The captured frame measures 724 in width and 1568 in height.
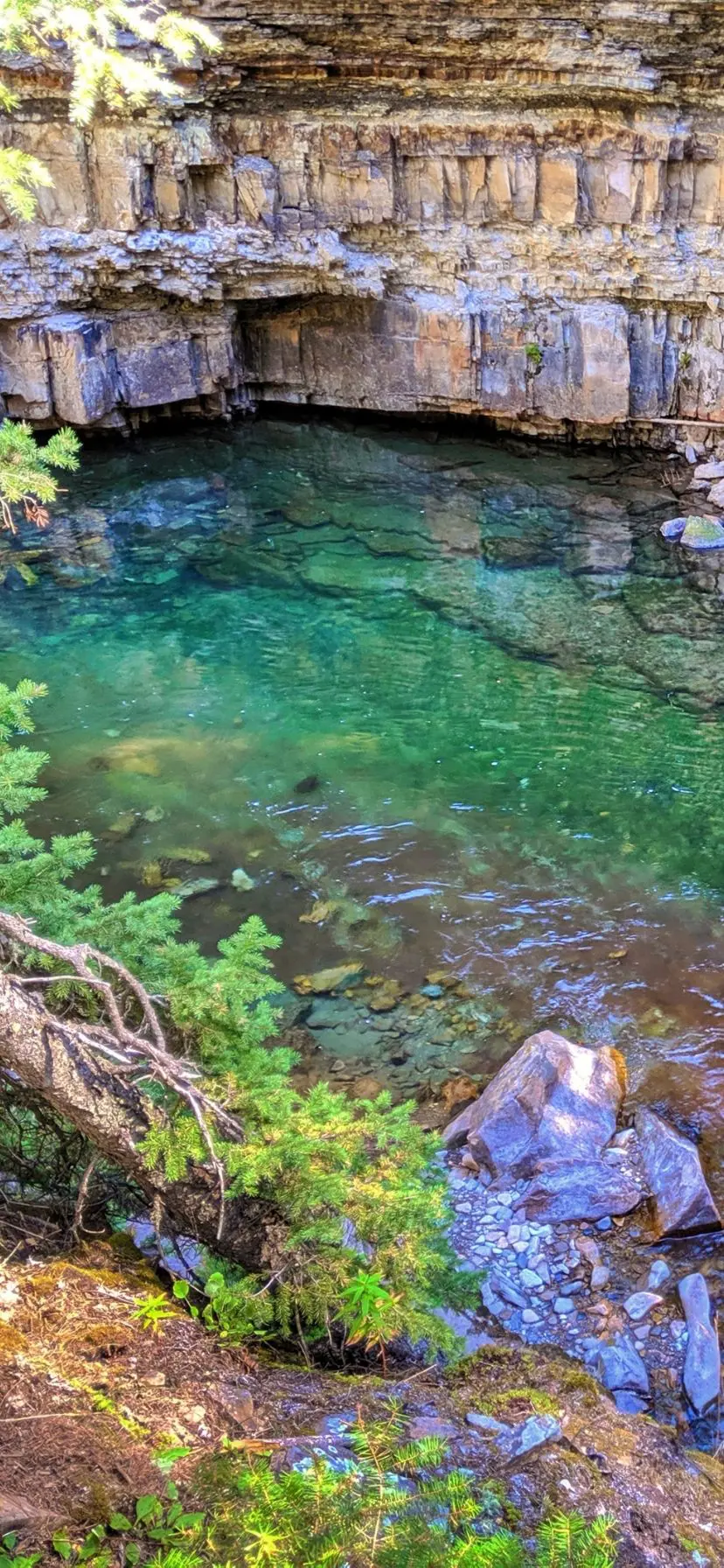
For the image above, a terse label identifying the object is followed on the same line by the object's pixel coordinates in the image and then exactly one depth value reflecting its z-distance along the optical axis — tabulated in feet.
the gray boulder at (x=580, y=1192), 17.87
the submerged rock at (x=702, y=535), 42.22
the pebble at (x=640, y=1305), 16.11
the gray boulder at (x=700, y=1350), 14.90
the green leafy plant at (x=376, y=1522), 9.24
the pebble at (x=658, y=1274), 16.63
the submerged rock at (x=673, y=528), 42.78
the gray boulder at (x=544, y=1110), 18.54
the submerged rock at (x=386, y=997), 23.07
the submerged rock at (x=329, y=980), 23.69
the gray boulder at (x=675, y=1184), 17.38
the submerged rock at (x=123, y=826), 28.99
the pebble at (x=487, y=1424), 12.12
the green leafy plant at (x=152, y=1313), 12.05
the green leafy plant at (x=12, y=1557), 8.70
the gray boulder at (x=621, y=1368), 15.03
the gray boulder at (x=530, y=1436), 11.83
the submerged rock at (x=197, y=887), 26.75
